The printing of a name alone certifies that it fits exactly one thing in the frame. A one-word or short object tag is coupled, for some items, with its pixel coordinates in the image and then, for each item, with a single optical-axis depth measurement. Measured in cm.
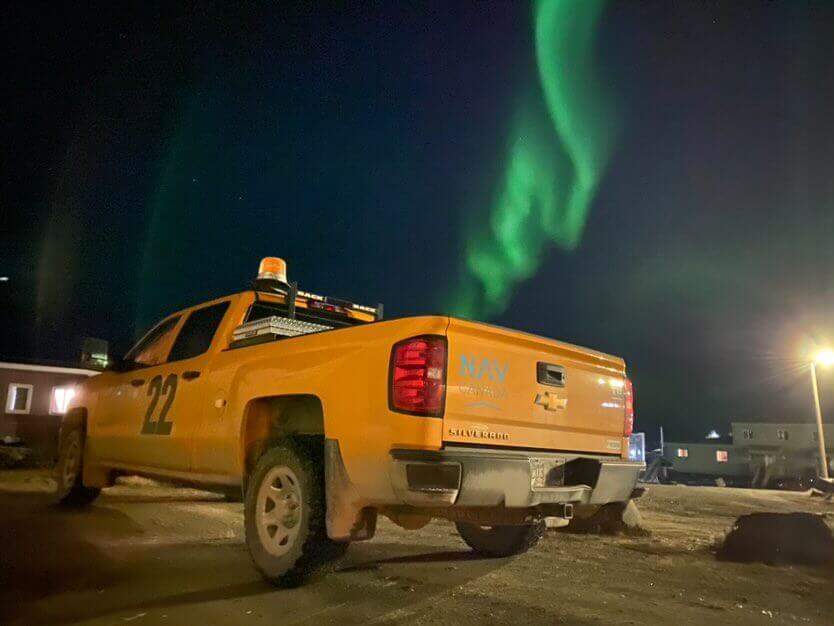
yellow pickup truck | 351
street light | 2133
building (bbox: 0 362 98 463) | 2297
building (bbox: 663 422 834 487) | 5178
